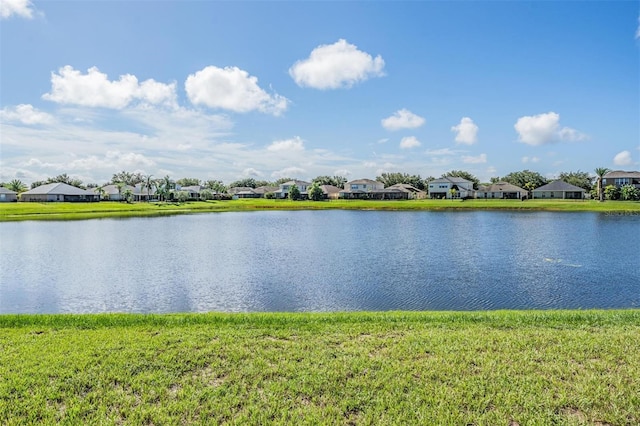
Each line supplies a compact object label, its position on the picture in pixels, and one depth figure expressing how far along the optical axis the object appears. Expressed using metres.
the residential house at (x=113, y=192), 106.14
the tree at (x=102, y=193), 104.92
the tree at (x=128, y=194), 94.16
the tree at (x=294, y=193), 103.18
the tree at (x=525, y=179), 114.94
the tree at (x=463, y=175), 122.08
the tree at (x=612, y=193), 80.38
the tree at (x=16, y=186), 114.31
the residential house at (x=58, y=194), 92.44
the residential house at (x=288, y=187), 121.31
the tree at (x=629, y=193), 77.62
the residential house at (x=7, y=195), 93.63
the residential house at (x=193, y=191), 120.06
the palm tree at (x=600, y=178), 80.69
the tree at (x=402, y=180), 126.89
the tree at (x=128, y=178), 145.55
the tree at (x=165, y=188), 97.38
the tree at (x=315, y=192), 100.44
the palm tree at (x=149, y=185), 104.38
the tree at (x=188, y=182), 145.56
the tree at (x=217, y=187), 127.71
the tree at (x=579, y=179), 107.82
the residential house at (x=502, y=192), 97.25
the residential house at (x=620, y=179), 87.94
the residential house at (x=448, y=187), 100.69
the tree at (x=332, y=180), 134.75
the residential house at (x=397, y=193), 104.62
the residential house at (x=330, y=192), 112.36
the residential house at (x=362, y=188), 109.31
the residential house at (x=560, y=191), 89.81
